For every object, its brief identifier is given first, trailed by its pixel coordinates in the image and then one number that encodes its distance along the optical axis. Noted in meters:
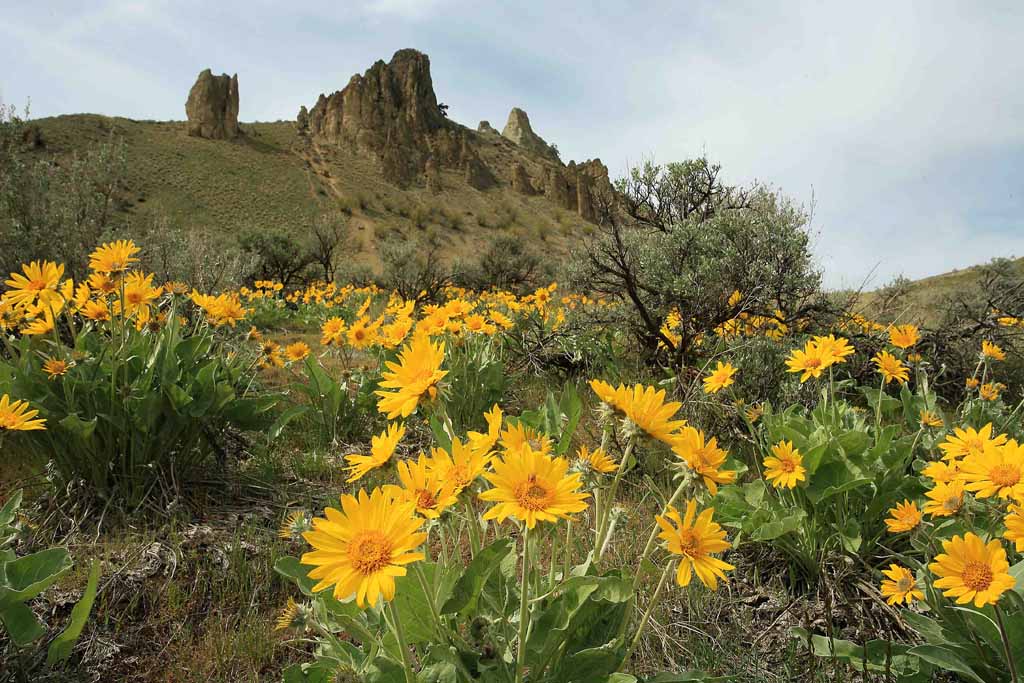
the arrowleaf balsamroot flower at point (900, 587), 0.63
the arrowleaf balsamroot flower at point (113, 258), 0.95
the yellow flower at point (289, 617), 0.59
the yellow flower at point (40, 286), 0.93
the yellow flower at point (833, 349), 0.95
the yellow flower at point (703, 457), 0.55
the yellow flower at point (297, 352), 3.42
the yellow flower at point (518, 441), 0.58
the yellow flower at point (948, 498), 0.65
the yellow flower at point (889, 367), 1.13
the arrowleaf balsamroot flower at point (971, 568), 0.52
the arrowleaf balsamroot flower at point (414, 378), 0.59
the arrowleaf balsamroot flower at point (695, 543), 0.49
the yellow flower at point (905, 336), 2.70
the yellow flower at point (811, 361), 0.96
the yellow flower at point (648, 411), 0.56
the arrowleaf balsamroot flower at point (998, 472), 0.60
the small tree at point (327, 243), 16.96
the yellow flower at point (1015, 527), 0.52
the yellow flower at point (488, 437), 0.58
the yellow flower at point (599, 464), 0.60
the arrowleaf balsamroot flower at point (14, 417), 0.75
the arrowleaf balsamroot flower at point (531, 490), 0.48
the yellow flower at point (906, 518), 0.68
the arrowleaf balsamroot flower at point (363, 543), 0.44
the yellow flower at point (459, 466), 0.53
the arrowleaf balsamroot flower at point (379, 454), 0.57
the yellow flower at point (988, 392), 1.18
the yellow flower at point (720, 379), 1.05
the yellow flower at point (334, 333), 3.39
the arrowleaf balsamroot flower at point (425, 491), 0.51
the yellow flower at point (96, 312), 1.13
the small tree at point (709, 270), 3.54
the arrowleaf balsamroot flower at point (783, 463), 0.78
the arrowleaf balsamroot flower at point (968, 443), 0.71
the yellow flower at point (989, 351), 1.22
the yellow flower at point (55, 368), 0.96
